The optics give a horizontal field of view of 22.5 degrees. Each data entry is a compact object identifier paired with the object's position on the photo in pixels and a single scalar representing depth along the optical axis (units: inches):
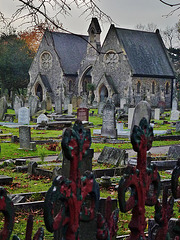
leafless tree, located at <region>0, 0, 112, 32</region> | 228.3
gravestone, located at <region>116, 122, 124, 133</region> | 899.8
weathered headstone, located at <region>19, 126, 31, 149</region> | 630.5
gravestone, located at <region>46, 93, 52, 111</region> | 1624.0
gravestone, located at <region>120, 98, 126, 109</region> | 1734.7
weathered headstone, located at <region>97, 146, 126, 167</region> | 464.4
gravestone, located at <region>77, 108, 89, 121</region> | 1017.5
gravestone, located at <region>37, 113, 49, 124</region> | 1034.7
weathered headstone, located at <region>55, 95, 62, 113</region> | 1398.6
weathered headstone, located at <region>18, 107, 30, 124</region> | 1048.8
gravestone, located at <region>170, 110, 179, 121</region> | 1285.7
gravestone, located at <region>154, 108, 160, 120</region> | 1261.1
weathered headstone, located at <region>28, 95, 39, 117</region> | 1310.3
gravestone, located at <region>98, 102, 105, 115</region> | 1432.1
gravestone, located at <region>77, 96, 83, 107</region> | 1801.2
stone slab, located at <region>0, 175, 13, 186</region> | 380.2
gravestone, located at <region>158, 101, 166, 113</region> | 1643.7
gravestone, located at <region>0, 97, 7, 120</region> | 1160.6
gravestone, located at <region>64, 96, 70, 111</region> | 1636.3
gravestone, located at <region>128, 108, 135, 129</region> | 949.2
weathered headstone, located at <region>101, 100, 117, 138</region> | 770.8
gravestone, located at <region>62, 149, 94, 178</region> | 262.7
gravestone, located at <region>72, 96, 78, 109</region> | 1781.5
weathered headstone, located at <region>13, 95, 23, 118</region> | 1279.4
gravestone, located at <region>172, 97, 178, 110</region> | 1654.8
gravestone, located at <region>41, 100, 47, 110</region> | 1457.6
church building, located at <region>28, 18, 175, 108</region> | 1952.5
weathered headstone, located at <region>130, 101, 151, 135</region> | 673.7
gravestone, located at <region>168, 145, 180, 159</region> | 508.7
